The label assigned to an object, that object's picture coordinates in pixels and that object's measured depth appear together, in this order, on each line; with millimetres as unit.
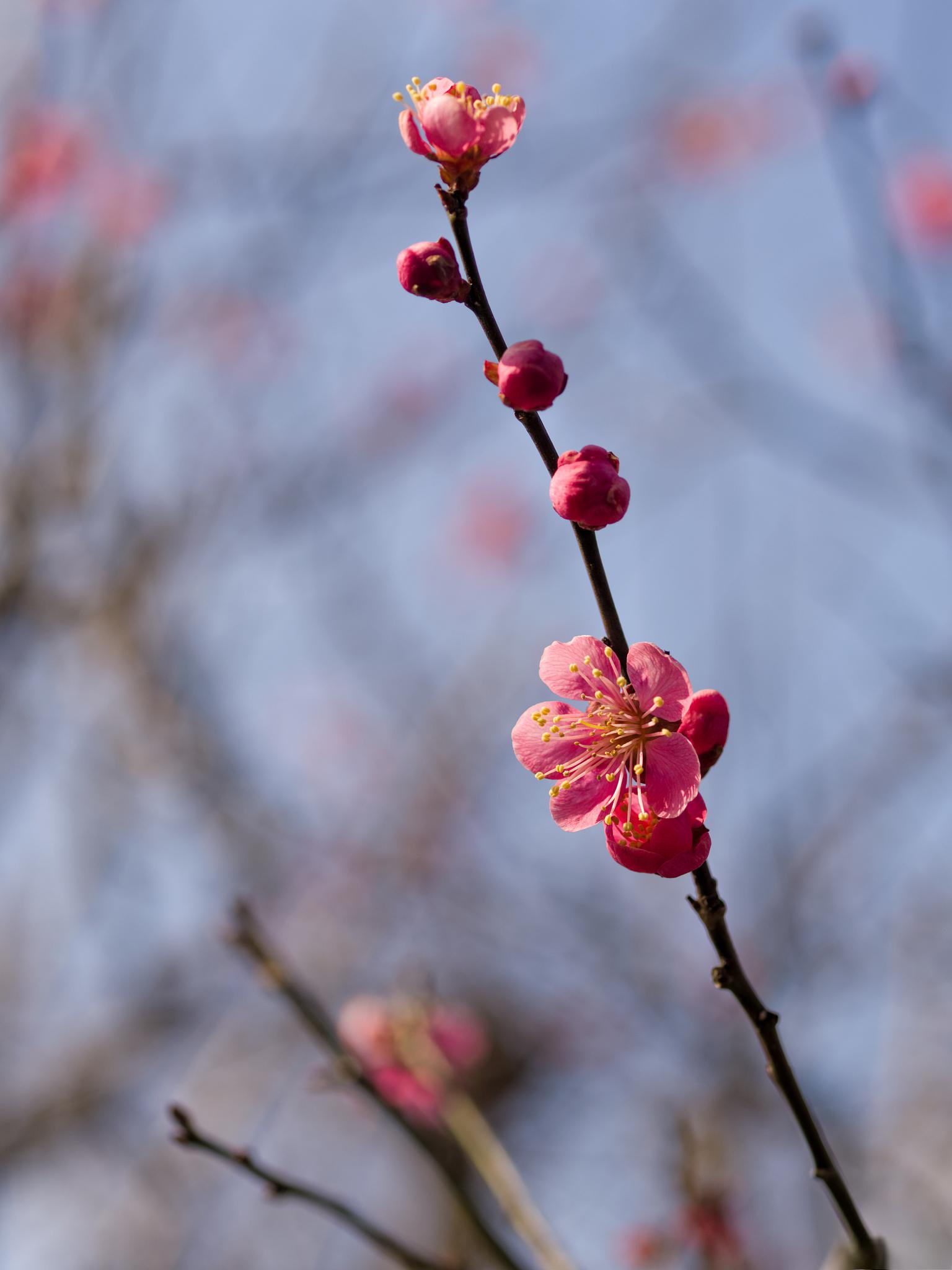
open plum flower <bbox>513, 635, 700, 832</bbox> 593
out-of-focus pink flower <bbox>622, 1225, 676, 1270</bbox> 708
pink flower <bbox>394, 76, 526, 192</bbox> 598
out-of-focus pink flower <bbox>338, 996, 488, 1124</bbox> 748
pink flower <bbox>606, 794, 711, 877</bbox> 585
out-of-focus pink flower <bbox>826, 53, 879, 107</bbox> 1027
